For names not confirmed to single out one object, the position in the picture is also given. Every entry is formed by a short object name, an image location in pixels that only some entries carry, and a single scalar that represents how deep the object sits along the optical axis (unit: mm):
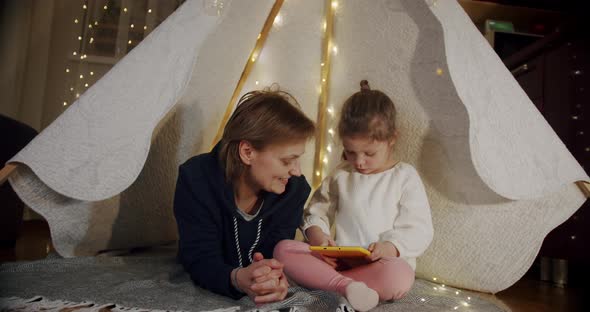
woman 933
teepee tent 883
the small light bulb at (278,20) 1450
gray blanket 752
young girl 917
